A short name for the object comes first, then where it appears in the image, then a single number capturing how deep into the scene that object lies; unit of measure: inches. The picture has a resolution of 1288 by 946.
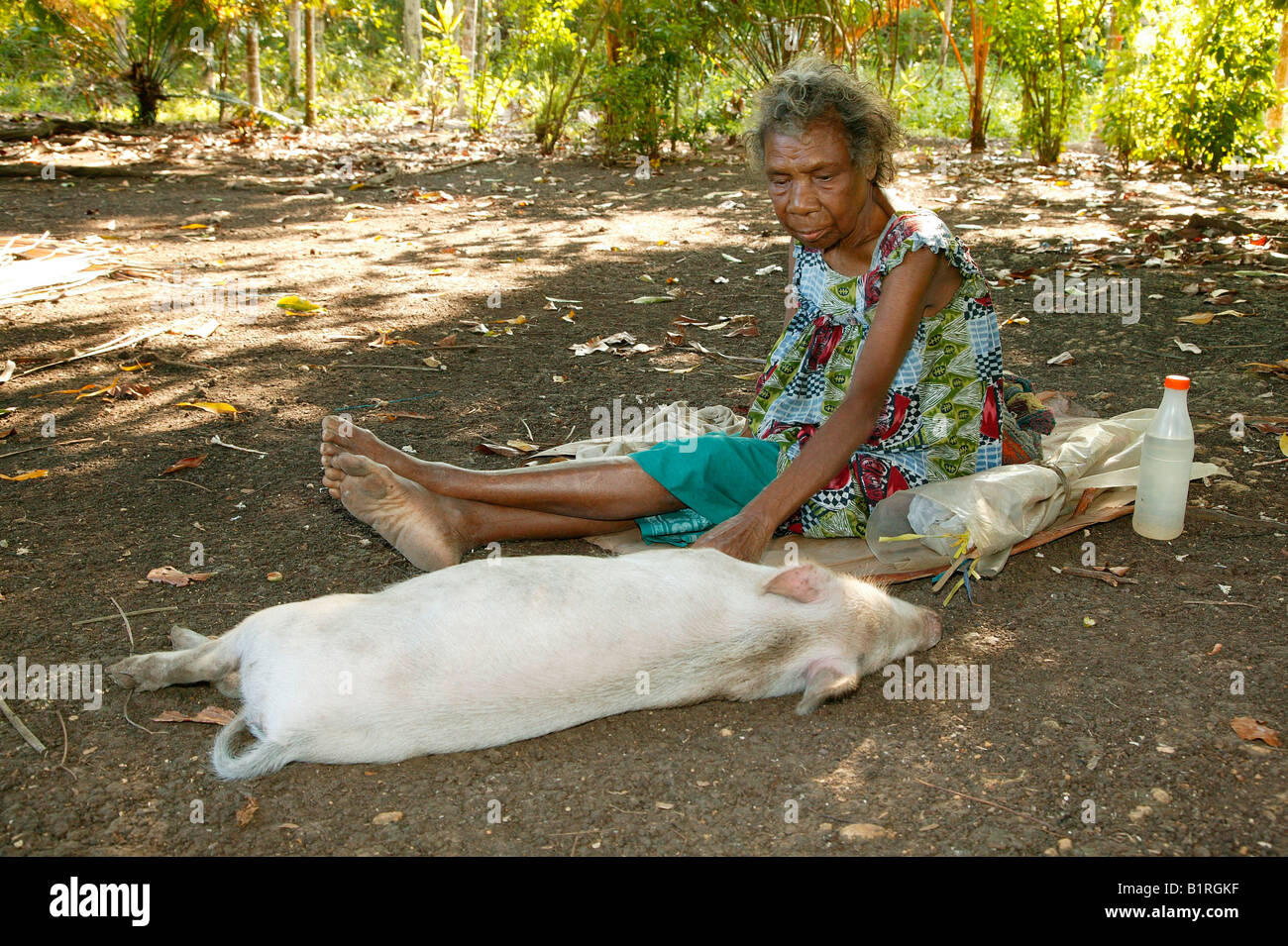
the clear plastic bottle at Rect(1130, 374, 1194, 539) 138.0
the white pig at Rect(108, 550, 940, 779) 95.6
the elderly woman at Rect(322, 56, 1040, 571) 125.8
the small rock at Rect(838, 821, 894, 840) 95.0
